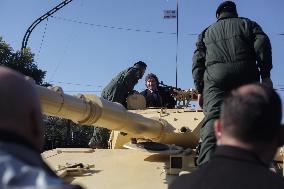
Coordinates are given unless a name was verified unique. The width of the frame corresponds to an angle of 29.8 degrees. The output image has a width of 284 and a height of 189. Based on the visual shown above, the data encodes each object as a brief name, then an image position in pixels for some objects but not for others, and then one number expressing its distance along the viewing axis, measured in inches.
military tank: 186.9
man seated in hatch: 362.9
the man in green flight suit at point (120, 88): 365.4
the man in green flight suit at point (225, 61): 177.9
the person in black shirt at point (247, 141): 74.7
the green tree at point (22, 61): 997.2
